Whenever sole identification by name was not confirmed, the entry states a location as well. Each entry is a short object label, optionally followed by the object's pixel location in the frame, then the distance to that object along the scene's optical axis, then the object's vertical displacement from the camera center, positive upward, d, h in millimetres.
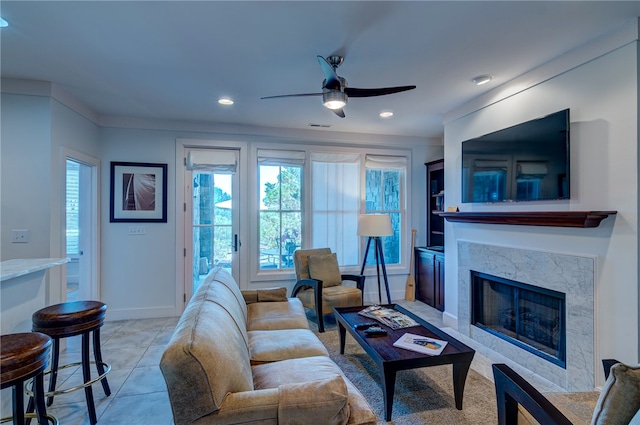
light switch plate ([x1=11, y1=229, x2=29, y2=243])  2854 -216
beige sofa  1256 -760
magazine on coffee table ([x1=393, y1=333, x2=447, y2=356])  2168 -927
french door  4309 -81
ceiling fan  2100 +890
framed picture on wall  4027 +255
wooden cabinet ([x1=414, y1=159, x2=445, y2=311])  4416 -565
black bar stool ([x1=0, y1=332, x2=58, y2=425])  1344 -665
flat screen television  2422 +449
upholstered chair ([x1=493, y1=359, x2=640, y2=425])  973 -716
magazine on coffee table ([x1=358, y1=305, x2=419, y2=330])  2678 -923
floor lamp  4254 -171
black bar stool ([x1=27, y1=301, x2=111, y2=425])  1969 -726
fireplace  2266 -588
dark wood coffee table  2043 -943
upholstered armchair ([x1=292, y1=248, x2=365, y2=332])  3717 -873
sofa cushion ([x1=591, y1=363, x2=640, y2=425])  969 -564
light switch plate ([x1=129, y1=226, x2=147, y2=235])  4070 -226
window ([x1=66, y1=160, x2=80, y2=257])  5227 +33
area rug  2104 -1343
